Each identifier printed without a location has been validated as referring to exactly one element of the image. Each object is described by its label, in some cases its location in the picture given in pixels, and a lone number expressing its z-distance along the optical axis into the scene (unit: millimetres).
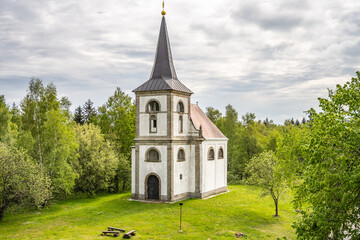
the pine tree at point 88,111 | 69125
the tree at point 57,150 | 30953
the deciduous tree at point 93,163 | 36812
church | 32812
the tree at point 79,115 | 68062
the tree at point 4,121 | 37731
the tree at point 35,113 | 30656
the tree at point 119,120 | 47188
